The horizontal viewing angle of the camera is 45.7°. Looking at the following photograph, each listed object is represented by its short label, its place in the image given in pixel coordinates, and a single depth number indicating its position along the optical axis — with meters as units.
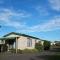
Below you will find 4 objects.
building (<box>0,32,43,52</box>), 14.71
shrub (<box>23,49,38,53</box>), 14.13
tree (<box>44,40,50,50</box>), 19.36
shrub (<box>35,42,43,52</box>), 16.00
